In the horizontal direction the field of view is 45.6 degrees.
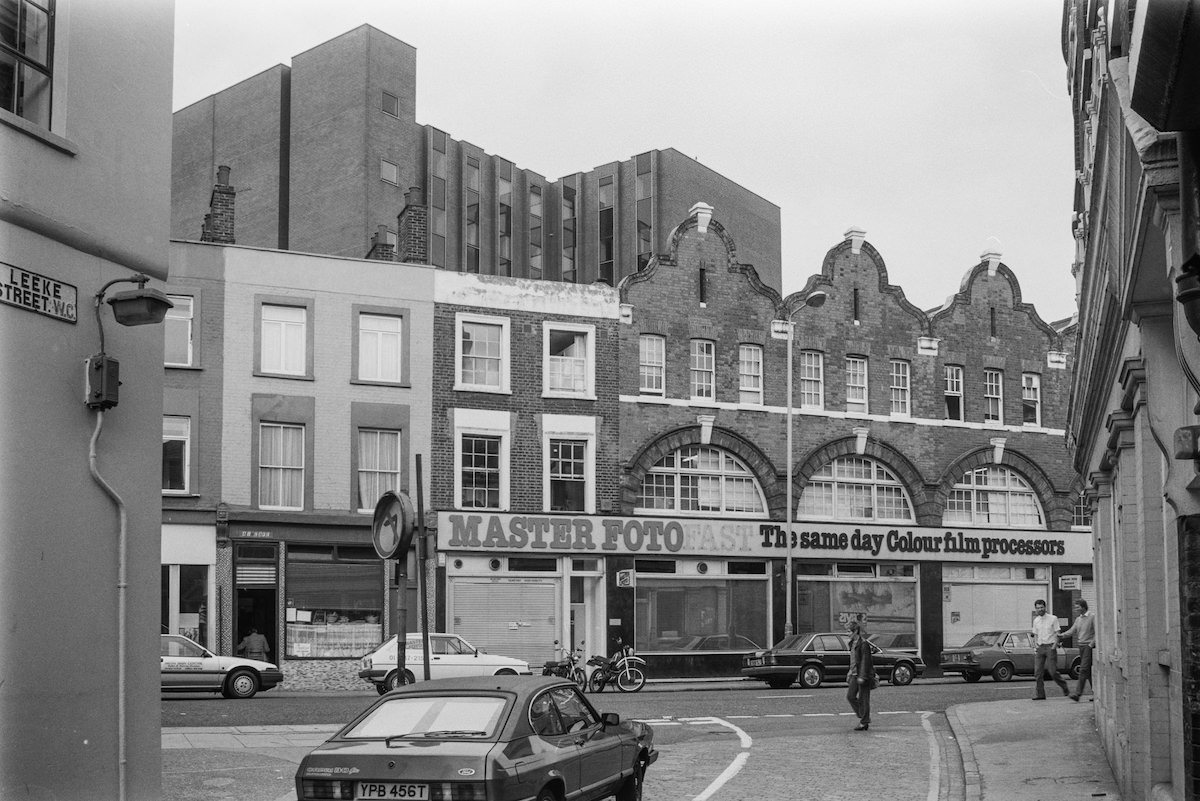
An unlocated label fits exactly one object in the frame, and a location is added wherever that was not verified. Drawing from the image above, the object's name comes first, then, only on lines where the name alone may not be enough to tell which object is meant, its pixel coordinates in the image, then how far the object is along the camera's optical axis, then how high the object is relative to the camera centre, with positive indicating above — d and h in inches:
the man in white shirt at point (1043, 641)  956.0 -78.6
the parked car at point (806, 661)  1295.5 -125.1
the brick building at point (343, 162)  1946.4 +528.4
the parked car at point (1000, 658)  1397.6 -131.7
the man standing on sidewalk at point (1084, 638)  936.9 -75.1
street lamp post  1520.7 +15.3
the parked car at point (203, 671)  1067.3 -110.3
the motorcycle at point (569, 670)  1200.2 -122.6
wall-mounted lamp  413.4 +59.8
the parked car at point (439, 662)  1111.0 -108.1
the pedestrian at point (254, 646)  1264.8 -106.6
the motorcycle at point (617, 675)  1238.3 -130.5
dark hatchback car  377.4 -62.2
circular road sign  518.9 -0.4
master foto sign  1401.3 -16.2
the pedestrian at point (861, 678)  806.5 -87.0
